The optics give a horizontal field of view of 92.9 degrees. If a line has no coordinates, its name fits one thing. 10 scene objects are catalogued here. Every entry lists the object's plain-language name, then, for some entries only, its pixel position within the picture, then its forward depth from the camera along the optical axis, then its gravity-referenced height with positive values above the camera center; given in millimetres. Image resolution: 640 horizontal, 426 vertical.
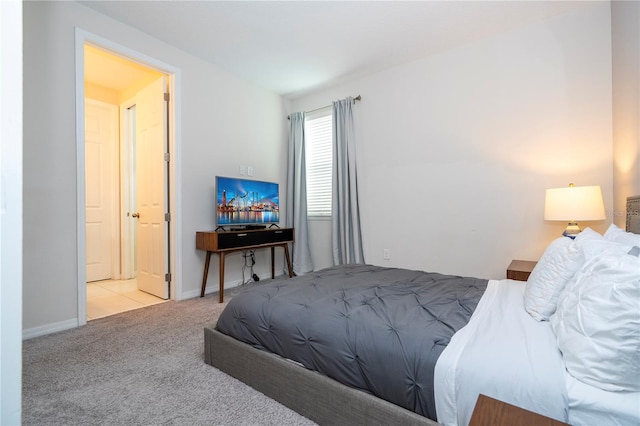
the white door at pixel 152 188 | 3400 +313
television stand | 3285 -317
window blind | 4406 +782
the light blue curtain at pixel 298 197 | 4469 +247
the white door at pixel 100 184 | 4324 +460
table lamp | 2338 +54
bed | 870 -494
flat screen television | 3520 +140
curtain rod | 3999 +1512
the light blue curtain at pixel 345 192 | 4004 +284
